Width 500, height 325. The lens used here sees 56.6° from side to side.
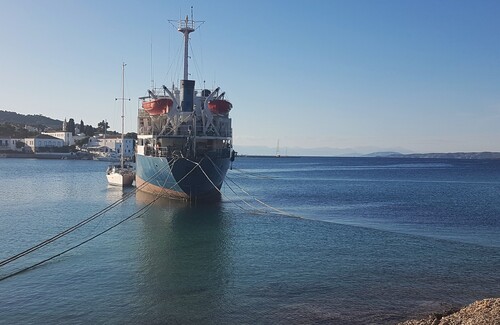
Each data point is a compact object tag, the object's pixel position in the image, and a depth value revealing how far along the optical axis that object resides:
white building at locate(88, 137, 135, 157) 175.52
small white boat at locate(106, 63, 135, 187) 65.00
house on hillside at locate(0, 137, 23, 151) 197.15
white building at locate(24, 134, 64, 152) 191.38
